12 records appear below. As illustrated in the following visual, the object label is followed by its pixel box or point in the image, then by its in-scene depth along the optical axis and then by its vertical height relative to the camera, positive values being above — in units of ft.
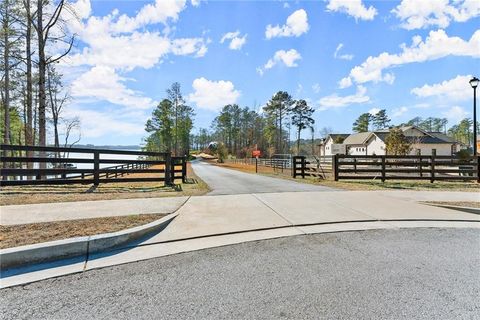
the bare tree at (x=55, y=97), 96.01 +20.64
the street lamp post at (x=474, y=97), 48.93 +9.14
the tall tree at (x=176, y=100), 201.46 +37.34
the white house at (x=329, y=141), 202.35 +8.41
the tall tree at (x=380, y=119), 260.42 +28.95
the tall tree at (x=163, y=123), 208.96 +23.37
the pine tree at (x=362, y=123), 247.50 +24.92
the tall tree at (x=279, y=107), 215.31 +33.71
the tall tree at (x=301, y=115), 223.92 +29.02
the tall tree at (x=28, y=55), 50.49 +18.81
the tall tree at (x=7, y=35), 52.95 +21.95
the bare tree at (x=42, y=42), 43.34 +17.58
